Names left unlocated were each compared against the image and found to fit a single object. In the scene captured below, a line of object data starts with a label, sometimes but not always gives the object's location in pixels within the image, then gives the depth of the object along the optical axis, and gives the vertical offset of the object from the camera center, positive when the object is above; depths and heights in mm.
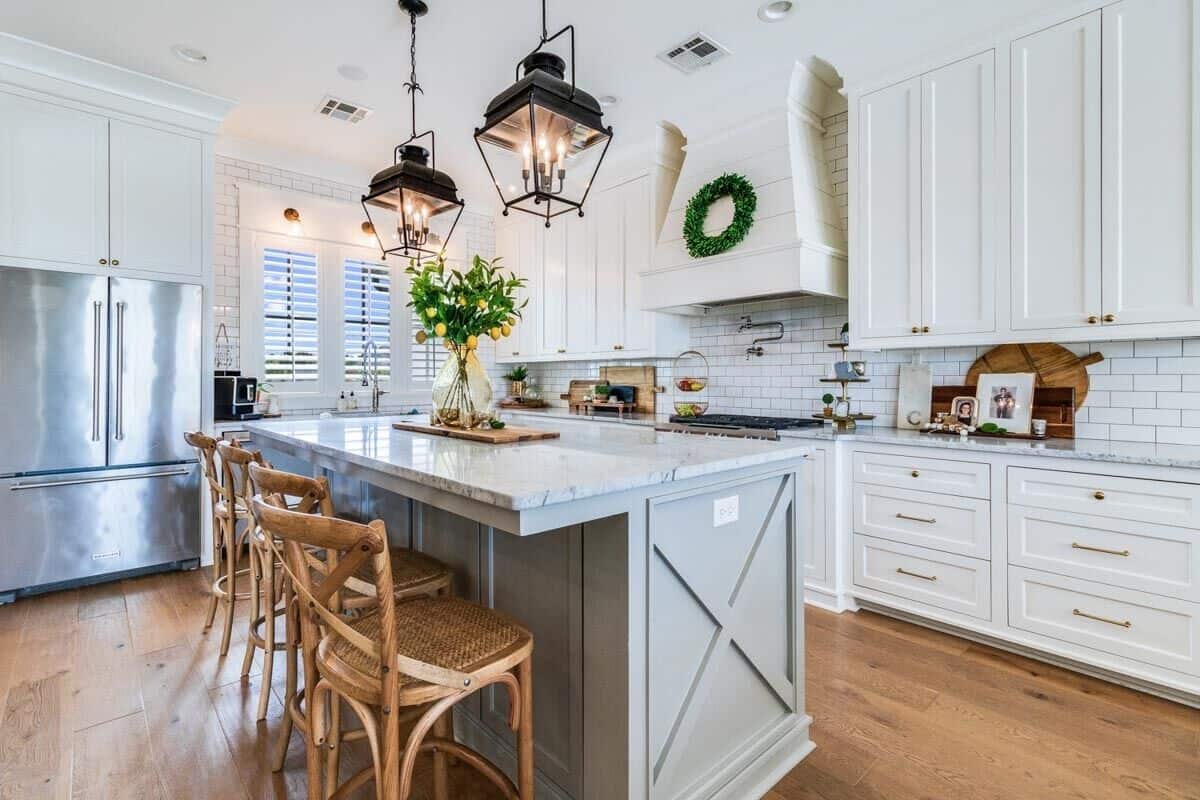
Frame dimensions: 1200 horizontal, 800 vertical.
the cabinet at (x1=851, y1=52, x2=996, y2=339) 2779 +986
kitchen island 1358 -542
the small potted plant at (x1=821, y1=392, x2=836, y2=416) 3551 -28
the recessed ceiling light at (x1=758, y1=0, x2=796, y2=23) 2764 +1895
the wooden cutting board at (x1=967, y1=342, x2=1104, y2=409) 2787 +171
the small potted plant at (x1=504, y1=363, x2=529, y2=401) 5938 +185
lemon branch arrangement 2201 +358
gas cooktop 3346 -153
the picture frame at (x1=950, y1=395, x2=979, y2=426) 3033 -68
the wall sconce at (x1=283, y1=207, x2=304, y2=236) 4625 +1428
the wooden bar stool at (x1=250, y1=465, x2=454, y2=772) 1458 -554
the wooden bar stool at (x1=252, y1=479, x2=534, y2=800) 1113 -577
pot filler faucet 3987 +424
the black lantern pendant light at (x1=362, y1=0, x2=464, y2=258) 2463 +893
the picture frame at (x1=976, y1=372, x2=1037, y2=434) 2867 -13
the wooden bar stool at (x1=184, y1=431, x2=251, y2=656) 2396 -556
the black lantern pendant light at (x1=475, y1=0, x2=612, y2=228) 1765 +892
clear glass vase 2373 +19
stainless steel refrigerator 3199 -170
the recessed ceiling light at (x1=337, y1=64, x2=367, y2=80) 3352 +1929
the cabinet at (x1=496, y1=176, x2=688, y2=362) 4523 +1002
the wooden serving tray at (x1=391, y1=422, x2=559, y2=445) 2062 -139
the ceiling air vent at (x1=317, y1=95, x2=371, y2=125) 3811 +1955
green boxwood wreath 3542 +1173
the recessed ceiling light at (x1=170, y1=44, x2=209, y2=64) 3188 +1933
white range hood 3361 +1149
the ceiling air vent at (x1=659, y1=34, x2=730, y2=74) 3110 +1927
